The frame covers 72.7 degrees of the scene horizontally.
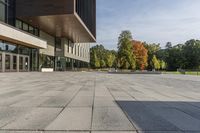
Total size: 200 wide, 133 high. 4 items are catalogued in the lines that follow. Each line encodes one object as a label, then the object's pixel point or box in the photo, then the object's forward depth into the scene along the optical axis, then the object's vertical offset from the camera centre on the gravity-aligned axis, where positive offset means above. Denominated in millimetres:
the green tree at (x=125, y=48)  36128 +4719
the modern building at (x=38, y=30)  17384 +6312
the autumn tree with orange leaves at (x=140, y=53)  41095 +3900
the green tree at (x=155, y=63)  51304 +1083
